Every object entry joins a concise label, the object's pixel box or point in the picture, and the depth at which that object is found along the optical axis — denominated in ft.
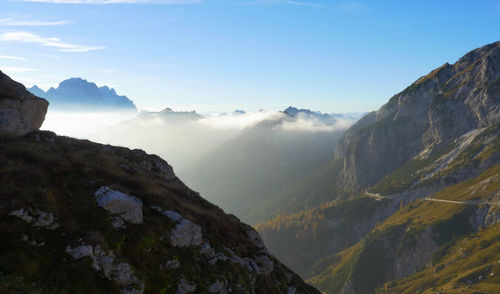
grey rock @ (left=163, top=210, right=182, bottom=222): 86.43
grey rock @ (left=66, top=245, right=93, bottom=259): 56.65
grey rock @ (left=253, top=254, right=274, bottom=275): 102.63
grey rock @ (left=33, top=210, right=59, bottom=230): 58.95
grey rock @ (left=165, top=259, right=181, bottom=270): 70.04
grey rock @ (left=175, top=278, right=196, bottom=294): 67.21
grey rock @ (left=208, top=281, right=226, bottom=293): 73.05
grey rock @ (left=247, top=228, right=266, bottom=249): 116.26
